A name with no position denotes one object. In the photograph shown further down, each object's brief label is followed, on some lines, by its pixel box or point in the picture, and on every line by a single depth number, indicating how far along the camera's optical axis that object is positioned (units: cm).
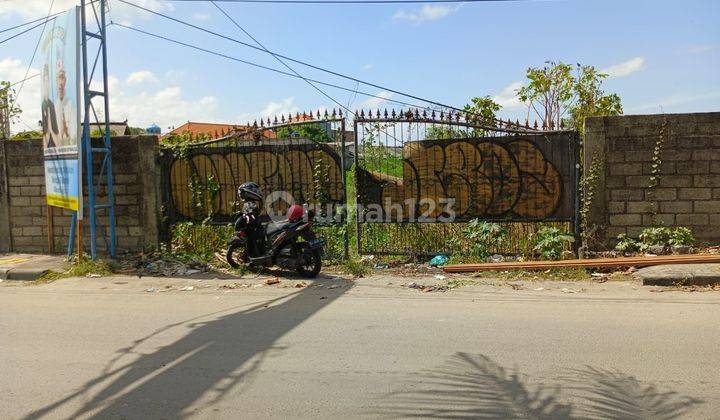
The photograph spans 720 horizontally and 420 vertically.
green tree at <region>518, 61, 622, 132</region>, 1555
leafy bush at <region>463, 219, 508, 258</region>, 864
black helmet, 869
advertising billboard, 845
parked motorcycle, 810
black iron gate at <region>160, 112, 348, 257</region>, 919
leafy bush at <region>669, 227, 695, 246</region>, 820
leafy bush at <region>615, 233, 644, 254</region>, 835
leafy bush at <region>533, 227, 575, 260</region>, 830
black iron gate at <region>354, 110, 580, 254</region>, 866
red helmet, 820
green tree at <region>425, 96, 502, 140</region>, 865
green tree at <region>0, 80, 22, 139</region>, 1469
